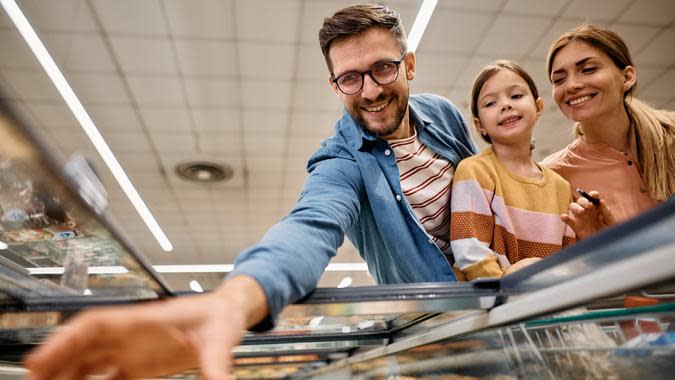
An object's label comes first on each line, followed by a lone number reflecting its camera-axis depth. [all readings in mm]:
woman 1653
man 421
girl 1321
